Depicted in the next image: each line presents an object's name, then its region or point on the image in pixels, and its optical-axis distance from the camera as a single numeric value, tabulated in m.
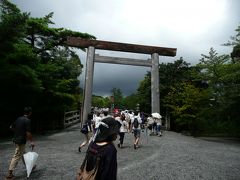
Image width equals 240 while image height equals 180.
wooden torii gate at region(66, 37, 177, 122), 10.65
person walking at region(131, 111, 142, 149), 8.07
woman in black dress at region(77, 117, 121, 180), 2.08
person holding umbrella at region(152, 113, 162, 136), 11.83
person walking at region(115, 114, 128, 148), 7.85
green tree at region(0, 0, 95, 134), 8.93
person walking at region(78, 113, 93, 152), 7.30
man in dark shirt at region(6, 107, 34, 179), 4.51
